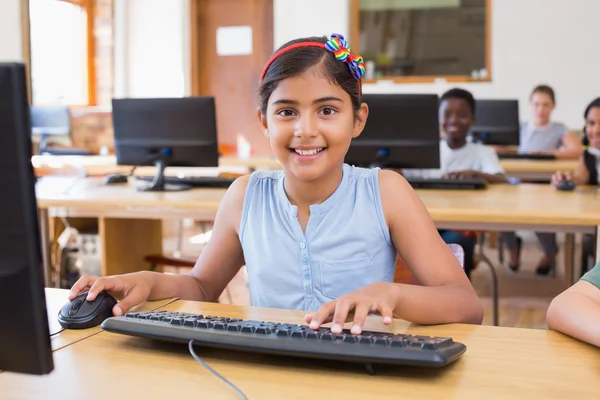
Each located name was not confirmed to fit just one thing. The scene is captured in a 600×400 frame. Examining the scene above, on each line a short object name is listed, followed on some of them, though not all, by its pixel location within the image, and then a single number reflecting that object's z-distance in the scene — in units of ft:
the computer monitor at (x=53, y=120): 18.54
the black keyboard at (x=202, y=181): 9.76
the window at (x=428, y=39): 19.56
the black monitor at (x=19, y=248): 1.77
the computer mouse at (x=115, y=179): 10.34
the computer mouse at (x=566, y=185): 9.21
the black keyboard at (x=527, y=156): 14.92
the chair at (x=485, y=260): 9.50
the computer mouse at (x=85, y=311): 3.37
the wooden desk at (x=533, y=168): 13.88
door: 22.17
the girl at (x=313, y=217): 4.09
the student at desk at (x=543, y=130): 17.80
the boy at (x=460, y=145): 11.57
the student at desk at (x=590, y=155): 11.03
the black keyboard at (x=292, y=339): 2.64
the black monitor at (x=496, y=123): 14.21
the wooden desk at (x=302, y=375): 2.54
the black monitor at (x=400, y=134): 8.75
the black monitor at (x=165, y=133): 9.20
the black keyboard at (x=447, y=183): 9.25
